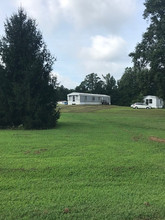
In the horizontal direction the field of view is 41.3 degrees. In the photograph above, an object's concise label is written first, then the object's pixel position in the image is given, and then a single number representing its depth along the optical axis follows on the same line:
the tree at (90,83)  70.61
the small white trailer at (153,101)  44.28
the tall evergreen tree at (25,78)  11.20
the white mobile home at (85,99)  45.12
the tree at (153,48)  20.22
